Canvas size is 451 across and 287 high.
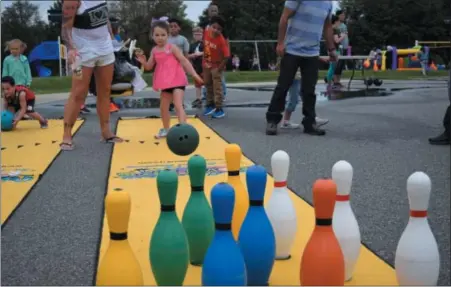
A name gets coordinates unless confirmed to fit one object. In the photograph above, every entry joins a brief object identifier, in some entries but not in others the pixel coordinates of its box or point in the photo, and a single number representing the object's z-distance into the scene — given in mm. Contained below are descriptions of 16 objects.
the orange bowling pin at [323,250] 1830
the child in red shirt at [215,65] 7094
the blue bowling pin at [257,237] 2051
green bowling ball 2709
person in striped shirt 5199
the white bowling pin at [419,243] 1952
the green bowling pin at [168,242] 1970
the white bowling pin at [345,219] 2111
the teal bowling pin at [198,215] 2260
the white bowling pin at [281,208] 2316
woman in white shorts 4719
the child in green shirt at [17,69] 7308
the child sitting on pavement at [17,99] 7027
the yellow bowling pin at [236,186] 2365
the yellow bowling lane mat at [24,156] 3525
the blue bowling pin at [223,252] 1778
